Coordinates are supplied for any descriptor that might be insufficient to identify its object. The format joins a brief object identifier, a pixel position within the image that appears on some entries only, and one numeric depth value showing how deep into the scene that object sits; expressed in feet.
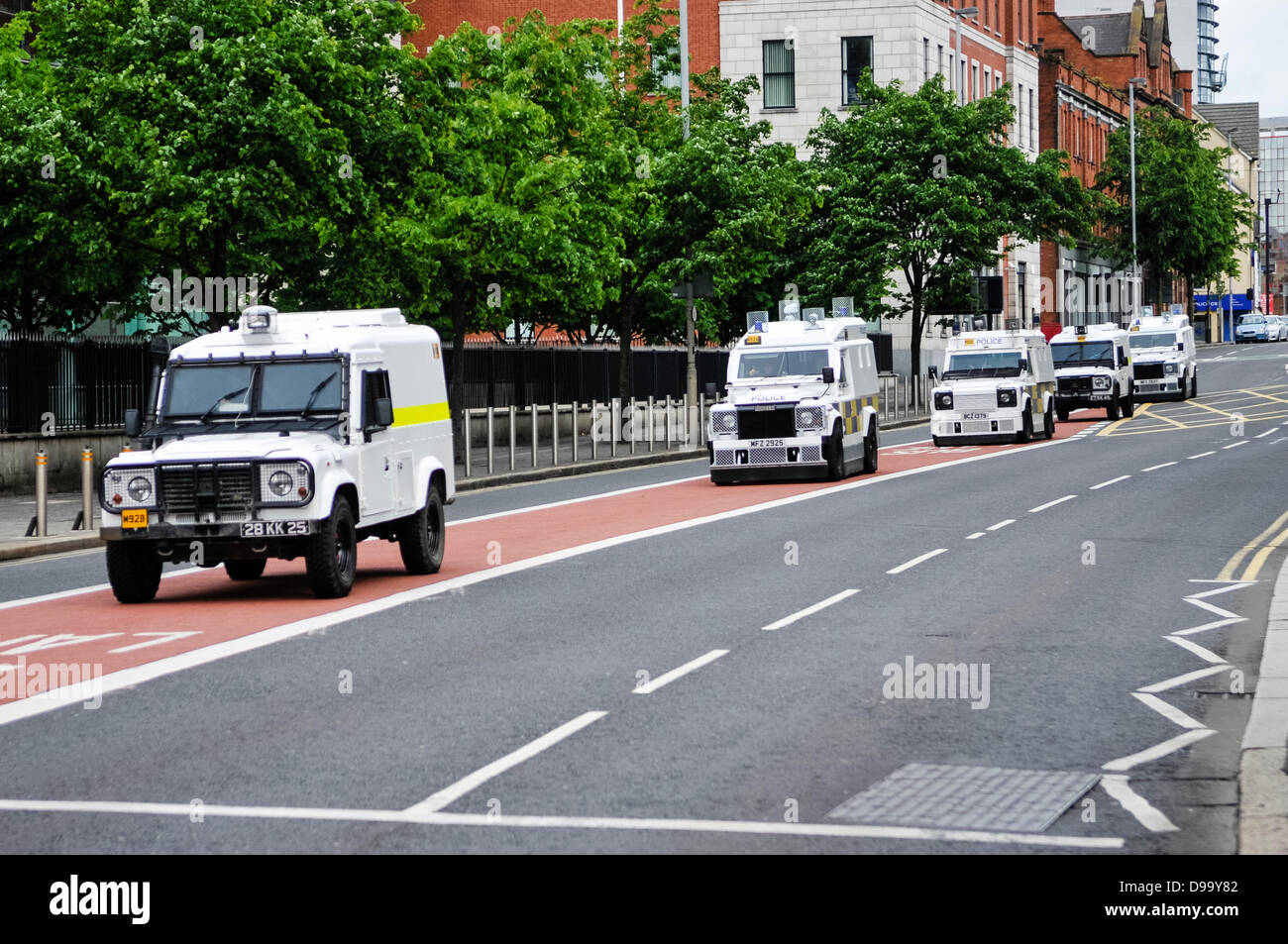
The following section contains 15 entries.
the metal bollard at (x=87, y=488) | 76.18
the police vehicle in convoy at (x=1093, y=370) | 165.78
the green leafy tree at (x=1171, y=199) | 333.21
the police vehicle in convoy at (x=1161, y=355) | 193.98
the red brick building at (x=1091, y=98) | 307.17
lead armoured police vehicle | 49.42
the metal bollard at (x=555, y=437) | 112.57
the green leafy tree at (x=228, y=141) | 88.02
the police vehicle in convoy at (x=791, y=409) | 98.22
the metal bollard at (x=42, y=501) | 72.64
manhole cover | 24.90
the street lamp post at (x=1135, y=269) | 299.05
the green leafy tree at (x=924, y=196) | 187.62
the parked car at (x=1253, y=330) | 411.13
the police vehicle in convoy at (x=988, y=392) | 130.31
